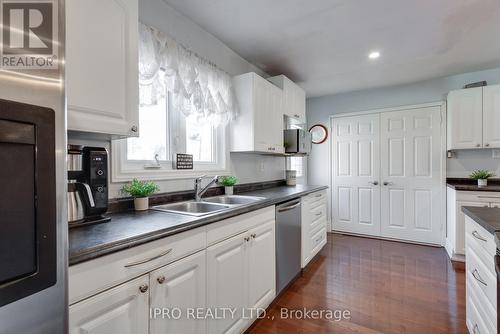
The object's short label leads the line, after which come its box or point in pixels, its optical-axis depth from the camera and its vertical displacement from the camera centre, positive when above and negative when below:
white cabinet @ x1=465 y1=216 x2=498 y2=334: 1.22 -0.63
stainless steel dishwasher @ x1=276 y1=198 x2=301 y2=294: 2.10 -0.69
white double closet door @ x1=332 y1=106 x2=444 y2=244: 3.55 -0.14
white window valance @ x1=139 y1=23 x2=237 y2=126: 1.59 +0.66
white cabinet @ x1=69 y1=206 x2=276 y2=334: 0.87 -0.54
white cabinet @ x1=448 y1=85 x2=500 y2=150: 2.97 +0.59
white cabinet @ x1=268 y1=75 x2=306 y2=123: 3.01 +0.88
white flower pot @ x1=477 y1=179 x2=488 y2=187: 3.02 -0.22
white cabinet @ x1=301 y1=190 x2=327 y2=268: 2.61 -0.68
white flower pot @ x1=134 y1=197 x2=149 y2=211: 1.59 -0.24
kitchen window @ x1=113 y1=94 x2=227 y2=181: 1.69 +0.16
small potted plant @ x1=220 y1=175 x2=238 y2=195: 2.44 -0.17
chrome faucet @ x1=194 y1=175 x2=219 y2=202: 2.03 -0.19
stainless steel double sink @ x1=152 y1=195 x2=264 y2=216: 1.75 -0.30
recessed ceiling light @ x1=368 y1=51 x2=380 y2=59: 2.70 +1.23
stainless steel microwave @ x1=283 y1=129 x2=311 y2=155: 3.09 +0.31
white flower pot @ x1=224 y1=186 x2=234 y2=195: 2.45 -0.24
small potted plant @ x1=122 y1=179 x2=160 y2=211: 1.57 -0.17
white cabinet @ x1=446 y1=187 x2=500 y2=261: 2.73 -0.50
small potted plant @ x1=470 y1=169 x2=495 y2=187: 3.04 -0.15
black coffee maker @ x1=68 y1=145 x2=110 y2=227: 1.20 -0.09
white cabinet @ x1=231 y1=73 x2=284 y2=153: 2.47 +0.51
